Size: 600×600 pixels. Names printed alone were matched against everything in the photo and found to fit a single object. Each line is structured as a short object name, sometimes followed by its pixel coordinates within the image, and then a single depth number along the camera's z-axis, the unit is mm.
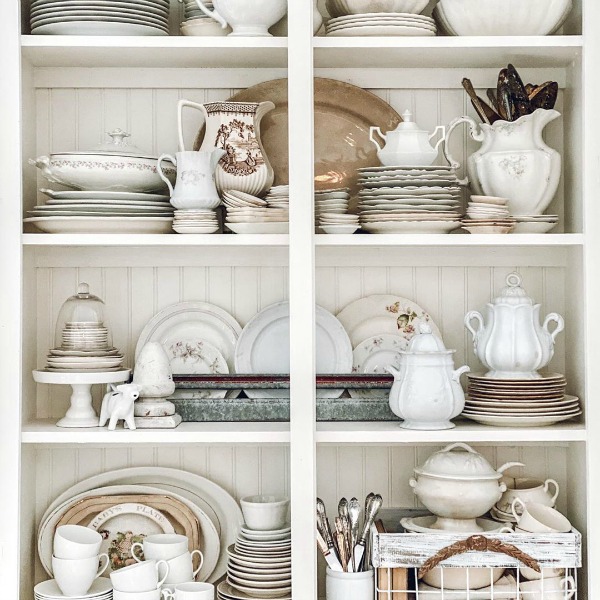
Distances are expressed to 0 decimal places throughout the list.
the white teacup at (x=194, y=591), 1857
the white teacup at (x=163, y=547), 1933
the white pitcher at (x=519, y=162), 1963
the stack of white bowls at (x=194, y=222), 1911
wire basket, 1839
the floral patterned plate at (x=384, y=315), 2113
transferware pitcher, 1985
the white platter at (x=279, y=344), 2064
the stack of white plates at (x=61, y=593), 1867
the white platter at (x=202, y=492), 2090
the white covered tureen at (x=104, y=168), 1921
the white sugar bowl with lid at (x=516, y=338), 1936
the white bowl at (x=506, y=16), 1931
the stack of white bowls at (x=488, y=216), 1917
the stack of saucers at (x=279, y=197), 1934
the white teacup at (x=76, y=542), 1872
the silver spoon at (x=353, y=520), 1901
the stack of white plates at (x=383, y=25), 1928
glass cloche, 1936
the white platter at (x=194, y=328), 2104
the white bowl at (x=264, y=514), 1938
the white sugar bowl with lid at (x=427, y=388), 1882
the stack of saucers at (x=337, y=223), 1915
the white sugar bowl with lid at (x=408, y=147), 1954
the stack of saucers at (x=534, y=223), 1951
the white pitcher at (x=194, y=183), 1920
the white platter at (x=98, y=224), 1904
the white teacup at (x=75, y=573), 1857
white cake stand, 1896
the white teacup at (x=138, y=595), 1847
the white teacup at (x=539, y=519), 1866
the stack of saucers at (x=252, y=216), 1921
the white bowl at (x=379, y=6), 1962
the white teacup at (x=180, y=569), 1918
